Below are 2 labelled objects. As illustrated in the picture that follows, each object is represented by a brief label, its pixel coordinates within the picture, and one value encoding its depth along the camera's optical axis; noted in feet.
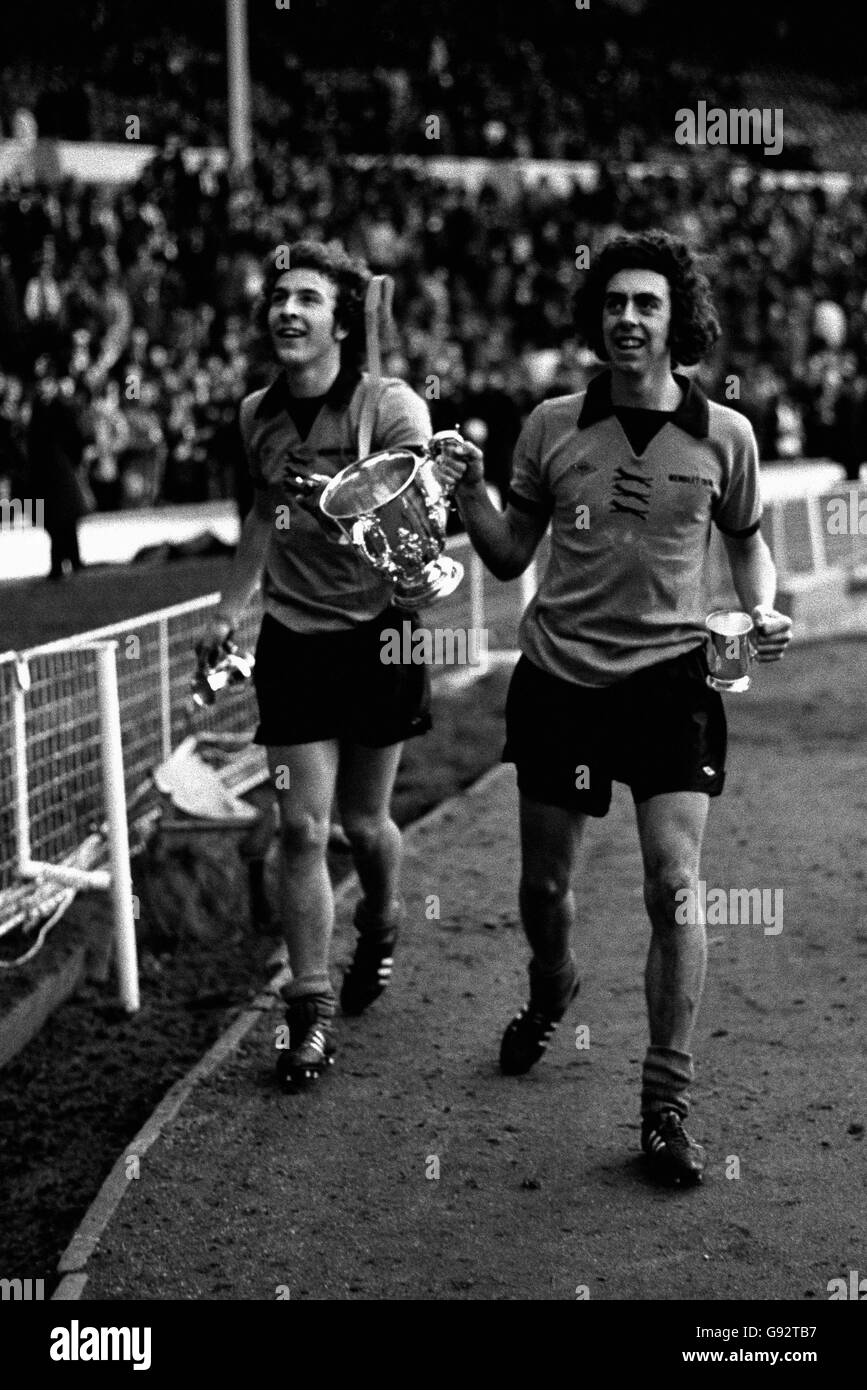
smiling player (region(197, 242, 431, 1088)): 16.30
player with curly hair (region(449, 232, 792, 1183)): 14.33
